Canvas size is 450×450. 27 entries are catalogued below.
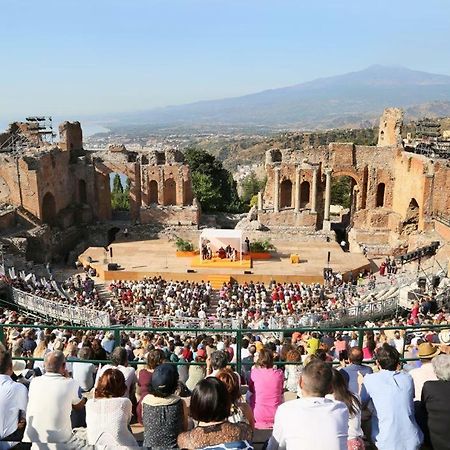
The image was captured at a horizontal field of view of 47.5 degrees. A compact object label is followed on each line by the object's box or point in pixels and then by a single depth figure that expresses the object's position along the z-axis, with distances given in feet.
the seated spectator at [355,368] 22.47
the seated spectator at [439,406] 17.94
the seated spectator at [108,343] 37.99
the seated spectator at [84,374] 26.63
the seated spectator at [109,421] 17.80
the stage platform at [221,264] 101.81
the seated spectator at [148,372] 22.96
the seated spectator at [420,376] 21.33
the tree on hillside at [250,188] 236.22
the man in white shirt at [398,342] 43.12
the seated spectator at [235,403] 17.85
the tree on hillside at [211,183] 156.15
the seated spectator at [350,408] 17.97
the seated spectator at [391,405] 18.43
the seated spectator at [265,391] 21.54
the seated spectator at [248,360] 27.94
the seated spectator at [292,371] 27.09
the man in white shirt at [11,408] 18.89
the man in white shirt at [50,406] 18.65
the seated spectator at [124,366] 22.22
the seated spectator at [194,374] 28.17
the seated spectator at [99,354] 28.30
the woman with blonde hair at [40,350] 32.31
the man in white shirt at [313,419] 15.47
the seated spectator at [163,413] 17.04
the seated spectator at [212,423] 14.85
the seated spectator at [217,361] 22.15
